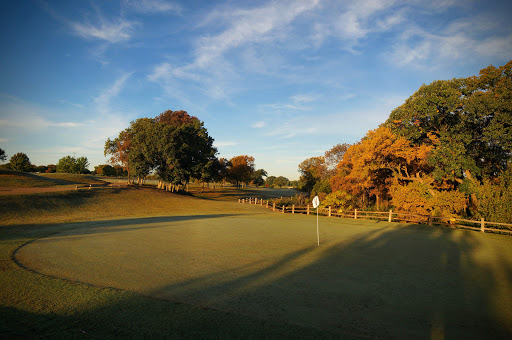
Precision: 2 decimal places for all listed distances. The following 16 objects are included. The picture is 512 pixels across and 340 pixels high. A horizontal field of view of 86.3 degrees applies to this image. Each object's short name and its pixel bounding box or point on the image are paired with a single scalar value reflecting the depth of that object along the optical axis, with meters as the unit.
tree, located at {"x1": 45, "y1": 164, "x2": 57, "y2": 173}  109.03
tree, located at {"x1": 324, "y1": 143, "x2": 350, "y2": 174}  51.22
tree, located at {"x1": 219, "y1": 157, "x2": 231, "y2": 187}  62.32
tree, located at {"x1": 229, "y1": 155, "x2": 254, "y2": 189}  75.19
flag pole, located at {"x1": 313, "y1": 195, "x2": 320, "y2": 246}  13.27
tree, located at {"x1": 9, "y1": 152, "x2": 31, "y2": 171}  77.04
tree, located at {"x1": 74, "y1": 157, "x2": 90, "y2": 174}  91.44
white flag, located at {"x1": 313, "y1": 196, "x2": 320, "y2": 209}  13.27
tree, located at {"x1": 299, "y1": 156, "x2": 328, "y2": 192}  58.23
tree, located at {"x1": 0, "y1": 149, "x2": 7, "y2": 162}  63.64
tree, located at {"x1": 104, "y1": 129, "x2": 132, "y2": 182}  51.56
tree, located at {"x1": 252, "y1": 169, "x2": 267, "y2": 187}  162.38
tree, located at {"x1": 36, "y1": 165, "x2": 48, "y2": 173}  107.14
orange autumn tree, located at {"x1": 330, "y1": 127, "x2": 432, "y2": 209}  28.77
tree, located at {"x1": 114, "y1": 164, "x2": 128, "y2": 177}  111.07
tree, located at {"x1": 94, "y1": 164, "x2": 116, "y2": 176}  105.64
